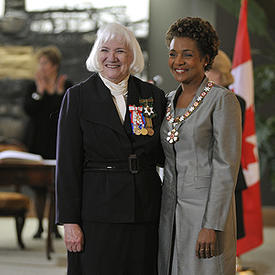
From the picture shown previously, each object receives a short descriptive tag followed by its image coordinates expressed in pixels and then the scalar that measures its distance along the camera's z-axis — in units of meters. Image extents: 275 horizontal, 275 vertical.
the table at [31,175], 7.84
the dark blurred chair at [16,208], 8.31
